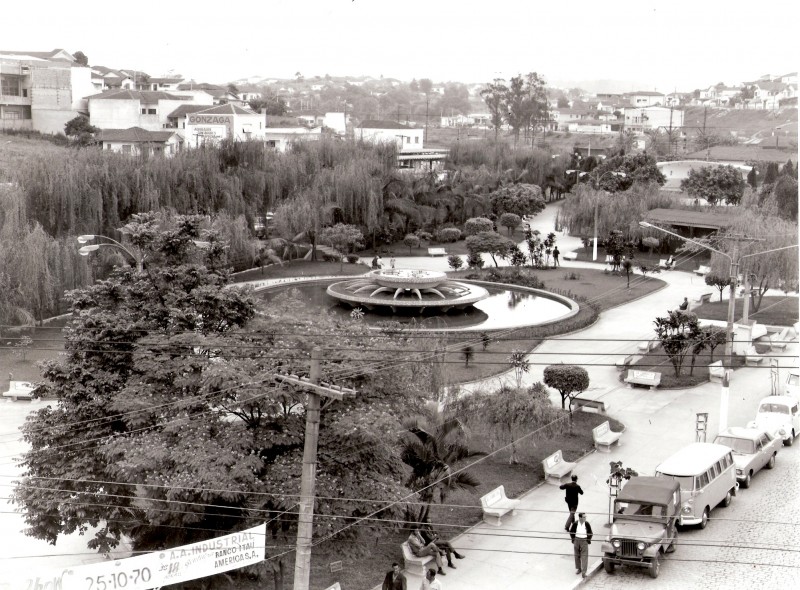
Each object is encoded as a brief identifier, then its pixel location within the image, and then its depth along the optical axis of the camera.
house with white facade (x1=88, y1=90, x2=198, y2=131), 71.81
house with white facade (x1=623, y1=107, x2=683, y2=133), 119.31
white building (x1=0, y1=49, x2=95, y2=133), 72.50
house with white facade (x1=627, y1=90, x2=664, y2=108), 150.75
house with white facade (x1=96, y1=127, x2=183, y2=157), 63.41
